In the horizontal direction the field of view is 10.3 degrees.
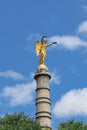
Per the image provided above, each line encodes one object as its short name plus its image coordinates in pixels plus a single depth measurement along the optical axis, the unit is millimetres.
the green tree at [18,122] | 46812
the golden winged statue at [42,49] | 57922
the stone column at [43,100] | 53344
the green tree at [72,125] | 38938
